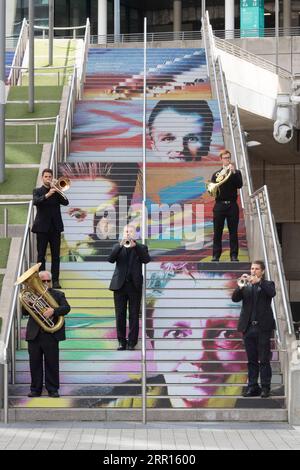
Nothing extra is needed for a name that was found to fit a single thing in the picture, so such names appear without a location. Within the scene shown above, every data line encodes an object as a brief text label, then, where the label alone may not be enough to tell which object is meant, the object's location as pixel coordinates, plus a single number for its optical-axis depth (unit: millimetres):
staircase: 15281
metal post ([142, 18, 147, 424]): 14861
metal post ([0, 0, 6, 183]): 23609
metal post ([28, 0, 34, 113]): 29250
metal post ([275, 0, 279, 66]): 43594
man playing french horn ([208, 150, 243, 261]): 18672
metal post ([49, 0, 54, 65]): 35312
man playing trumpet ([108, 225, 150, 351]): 16297
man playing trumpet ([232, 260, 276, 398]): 15242
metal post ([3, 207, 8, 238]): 20016
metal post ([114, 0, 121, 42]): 49181
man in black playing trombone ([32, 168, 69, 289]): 17875
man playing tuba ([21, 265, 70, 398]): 15203
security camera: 35875
